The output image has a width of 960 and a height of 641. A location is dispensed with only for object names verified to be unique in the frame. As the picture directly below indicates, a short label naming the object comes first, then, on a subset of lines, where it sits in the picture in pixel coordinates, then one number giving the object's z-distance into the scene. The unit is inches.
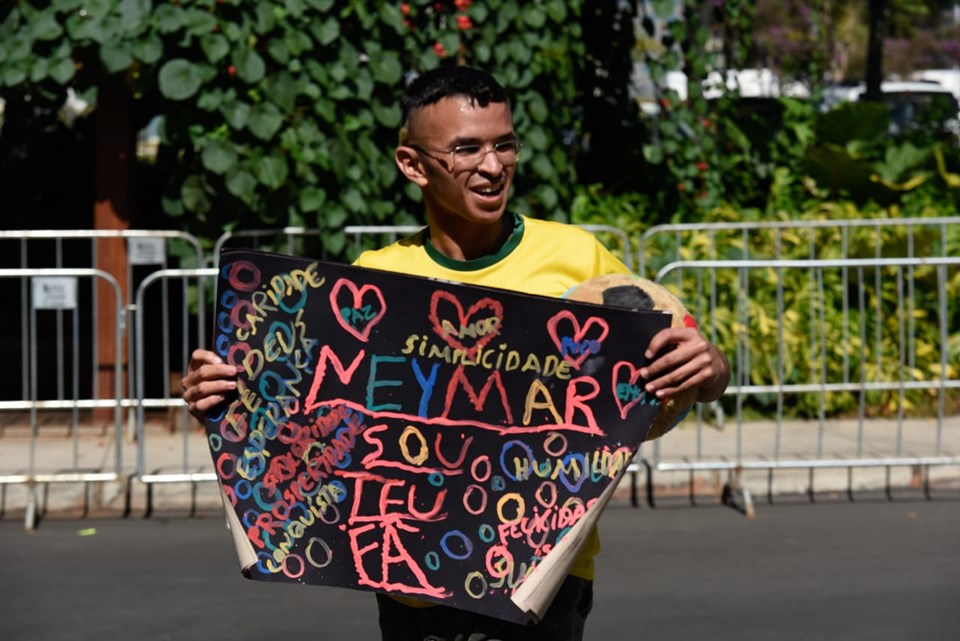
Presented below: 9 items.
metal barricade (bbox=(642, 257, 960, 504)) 335.0
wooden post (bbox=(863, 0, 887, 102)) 746.2
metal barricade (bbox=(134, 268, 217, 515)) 313.7
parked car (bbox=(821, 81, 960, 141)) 546.9
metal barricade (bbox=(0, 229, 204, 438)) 337.1
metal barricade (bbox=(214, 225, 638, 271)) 352.5
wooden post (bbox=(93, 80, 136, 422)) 376.2
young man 123.8
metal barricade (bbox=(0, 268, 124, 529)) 308.8
